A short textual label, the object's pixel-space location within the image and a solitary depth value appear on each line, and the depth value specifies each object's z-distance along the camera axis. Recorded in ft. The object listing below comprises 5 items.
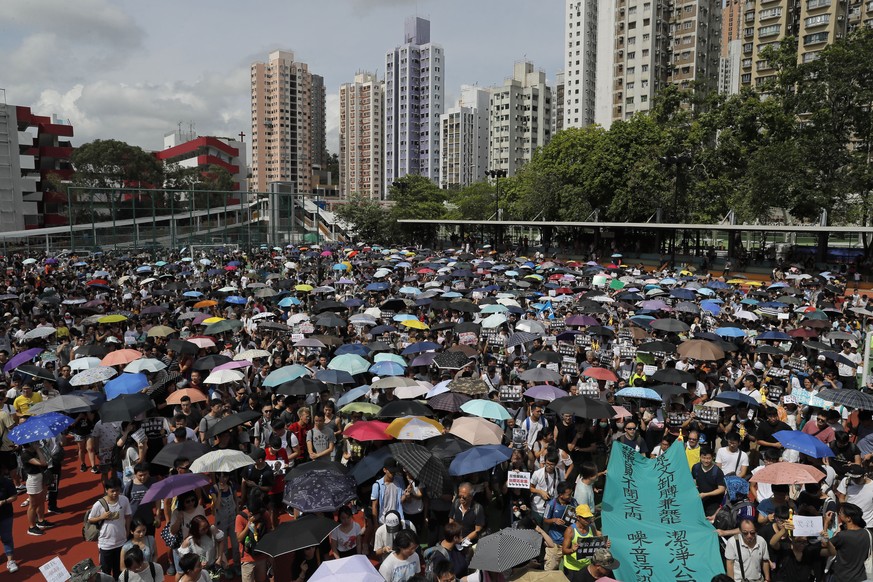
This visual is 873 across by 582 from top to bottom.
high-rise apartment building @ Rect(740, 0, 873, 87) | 216.13
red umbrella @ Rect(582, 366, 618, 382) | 34.86
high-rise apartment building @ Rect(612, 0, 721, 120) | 260.01
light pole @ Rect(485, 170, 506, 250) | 147.43
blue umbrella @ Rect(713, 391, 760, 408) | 30.42
